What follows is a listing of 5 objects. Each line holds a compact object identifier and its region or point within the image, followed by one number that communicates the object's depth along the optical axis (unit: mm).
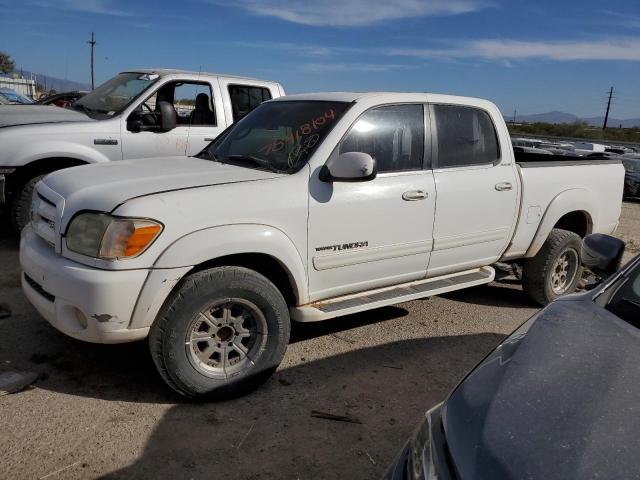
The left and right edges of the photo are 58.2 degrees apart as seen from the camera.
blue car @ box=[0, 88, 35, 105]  20800
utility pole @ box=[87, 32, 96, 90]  66625
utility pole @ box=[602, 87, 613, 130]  76625
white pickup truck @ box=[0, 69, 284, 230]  6012
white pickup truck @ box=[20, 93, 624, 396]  3088
